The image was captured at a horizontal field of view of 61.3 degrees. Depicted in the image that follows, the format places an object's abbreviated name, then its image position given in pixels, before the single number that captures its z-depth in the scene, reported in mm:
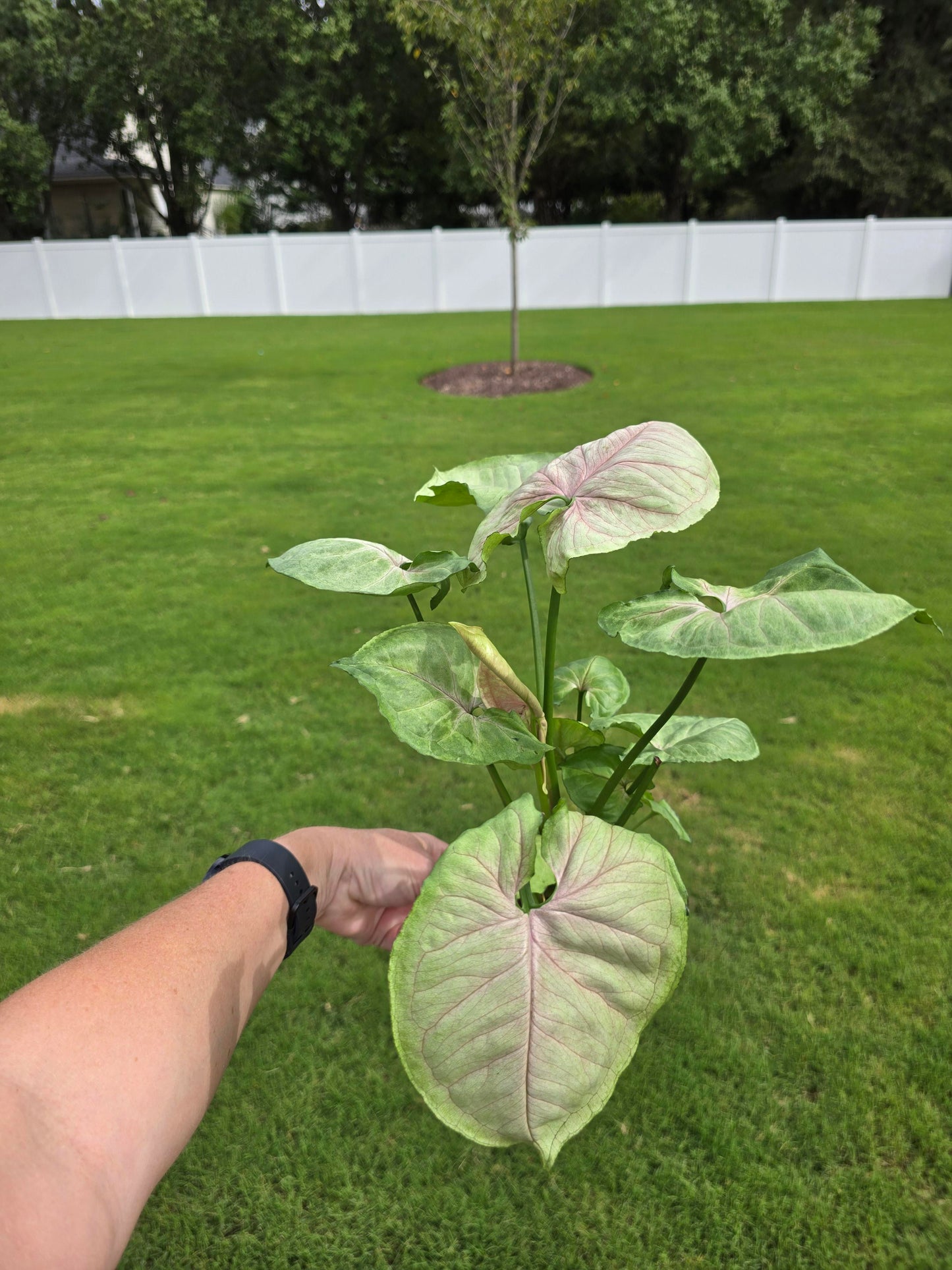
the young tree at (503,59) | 7406
